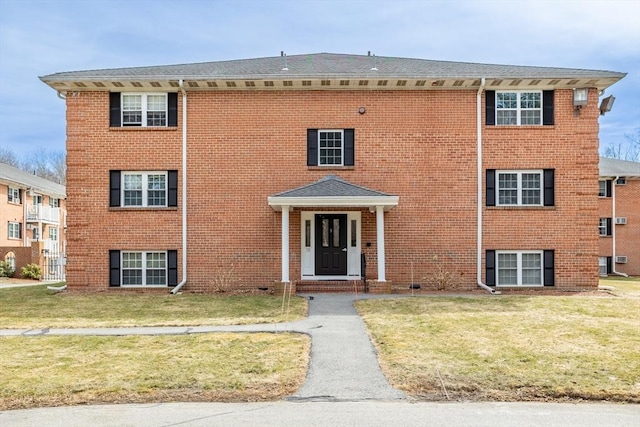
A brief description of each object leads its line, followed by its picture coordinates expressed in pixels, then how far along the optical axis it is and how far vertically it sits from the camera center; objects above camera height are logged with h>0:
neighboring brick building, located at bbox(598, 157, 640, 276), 31.03 +0.04
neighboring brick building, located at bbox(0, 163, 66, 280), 28.95 +0.42
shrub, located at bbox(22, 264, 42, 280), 27.52 -2.43
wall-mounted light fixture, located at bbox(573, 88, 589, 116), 16.75 +3.96
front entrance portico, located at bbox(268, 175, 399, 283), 17.08 -0.56
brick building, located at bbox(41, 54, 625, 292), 16.94 +1.44
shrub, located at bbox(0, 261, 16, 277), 27.80 -2.34
